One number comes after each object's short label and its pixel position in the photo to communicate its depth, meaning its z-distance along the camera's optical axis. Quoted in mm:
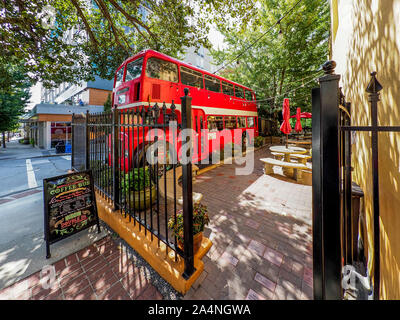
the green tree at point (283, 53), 13508
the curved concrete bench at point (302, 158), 6837
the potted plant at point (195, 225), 2426
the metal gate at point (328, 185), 977
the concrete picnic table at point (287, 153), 6848
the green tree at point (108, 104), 17033
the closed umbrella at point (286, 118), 7992
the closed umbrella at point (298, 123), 9414
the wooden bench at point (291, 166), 5858
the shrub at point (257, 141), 14359
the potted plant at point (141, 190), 3853
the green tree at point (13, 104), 15213
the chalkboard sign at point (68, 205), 2859
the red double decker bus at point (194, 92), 6500
